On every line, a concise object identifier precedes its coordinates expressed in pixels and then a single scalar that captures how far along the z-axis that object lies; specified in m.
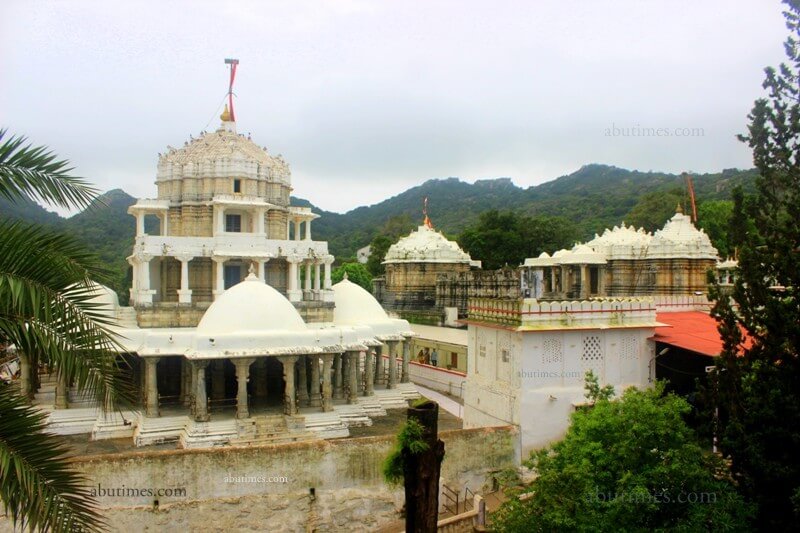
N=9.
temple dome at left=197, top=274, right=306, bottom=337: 19.95
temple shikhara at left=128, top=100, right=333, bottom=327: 23.64
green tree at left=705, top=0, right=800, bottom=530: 12.48
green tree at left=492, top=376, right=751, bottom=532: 12.00
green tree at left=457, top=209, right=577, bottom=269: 62.38
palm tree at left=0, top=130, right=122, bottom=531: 6.61
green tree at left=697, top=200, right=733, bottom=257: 53.96
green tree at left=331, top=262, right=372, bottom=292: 57.66
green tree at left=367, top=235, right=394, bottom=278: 71.06
